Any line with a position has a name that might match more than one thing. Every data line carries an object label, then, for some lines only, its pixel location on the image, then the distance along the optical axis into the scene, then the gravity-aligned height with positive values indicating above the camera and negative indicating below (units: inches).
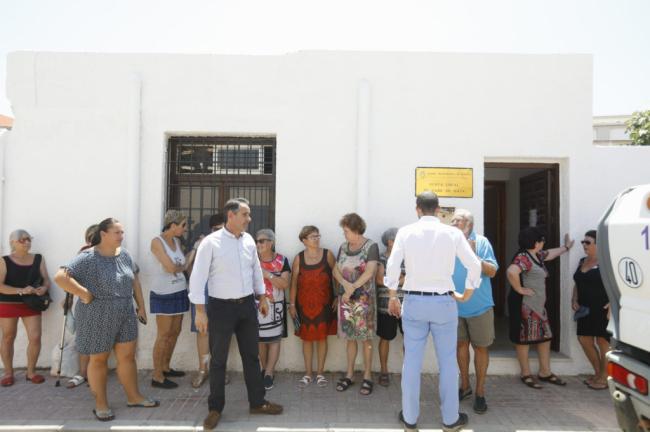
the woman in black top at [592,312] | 192.5 -37.0
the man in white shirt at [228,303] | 154.0 -28.1
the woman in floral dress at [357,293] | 187.3 -29.0
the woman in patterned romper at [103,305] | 154.8 -29.8
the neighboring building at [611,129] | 767.1 +164.7
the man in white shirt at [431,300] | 141.2 -23.9
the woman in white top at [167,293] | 188.9 -30.8
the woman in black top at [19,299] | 191.5 -34.3
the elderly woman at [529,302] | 191.2 -32.6
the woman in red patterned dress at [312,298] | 193.8 -32.7
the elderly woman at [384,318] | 190.6 -39.9
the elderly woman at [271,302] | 192.2 -34.5
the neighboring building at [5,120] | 838.5 +188.2
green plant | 416.8 +94.4
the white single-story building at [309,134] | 211.9 +41.1
